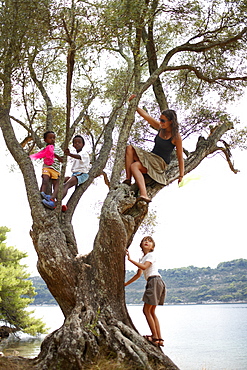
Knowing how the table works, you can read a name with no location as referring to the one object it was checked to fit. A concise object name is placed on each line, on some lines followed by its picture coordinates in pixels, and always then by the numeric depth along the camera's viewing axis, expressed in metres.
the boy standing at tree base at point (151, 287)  6.95
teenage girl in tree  7.60
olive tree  6.50
